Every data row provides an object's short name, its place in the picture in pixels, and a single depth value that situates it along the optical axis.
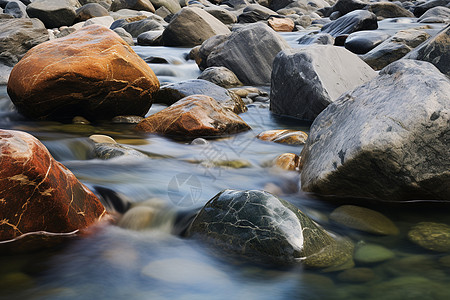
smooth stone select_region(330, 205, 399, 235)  3.34
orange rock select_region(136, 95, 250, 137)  6.06
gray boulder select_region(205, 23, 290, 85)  10.61
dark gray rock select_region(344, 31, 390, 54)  12.89
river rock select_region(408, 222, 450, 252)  3.04
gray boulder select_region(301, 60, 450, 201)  3.60
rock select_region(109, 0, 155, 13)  26.75
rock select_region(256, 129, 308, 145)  5.87
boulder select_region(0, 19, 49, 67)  10.07
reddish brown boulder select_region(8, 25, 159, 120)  5.93
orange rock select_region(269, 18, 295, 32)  21.44
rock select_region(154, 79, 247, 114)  7.74
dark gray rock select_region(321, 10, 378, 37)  16.16
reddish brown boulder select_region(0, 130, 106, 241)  2.74
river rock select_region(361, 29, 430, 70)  10.73
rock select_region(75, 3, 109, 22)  22.86
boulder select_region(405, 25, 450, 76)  5.03
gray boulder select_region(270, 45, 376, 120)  7.01
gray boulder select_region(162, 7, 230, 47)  15.66
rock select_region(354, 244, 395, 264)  2.88
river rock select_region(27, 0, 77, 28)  20.95
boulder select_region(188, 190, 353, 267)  2.79
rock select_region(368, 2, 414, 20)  21.84
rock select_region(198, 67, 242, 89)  9.93
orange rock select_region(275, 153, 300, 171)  4.75
